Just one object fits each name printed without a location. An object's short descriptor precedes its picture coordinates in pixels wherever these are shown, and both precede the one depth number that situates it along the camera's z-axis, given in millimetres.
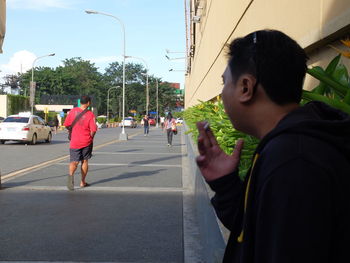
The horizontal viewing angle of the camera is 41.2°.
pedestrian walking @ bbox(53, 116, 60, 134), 36141
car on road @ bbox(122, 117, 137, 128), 62688
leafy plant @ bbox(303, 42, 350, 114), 2059
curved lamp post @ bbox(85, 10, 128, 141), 26658
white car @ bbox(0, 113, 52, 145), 21250
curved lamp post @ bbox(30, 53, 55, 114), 37831
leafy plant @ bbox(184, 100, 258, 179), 3111
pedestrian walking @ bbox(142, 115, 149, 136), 33044
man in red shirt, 8492
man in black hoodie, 1020
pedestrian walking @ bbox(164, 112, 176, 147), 21156
